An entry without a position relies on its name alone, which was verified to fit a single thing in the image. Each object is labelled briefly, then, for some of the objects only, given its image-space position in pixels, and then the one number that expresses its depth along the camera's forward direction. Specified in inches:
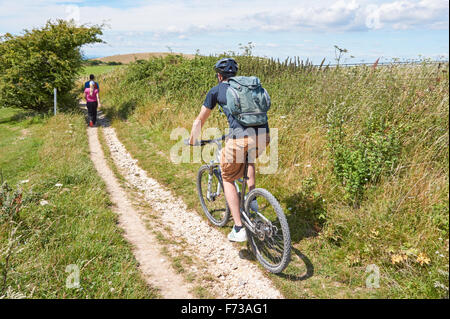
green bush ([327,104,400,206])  180.2
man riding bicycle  151.2
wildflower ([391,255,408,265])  141.1
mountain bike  144.2
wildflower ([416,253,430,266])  135.3
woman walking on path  531.8
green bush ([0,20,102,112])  523.2
